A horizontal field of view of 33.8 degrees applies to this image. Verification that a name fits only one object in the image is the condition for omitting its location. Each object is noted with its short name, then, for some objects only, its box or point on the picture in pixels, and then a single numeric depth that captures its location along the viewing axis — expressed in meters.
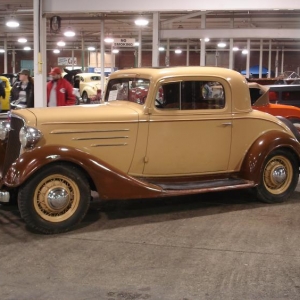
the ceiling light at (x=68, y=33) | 21.44
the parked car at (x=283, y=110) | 9.38
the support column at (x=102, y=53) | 16.79
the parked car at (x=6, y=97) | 17.13
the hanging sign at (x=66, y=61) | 29.45
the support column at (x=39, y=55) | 11.05
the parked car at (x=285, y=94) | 12.34
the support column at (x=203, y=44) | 15.65
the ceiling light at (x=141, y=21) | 15.49
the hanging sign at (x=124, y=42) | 17.53
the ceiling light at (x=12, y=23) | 18.50
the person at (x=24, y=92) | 8.95
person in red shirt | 8.41
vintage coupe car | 5.14
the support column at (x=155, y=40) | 12.09
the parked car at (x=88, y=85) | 24.41
